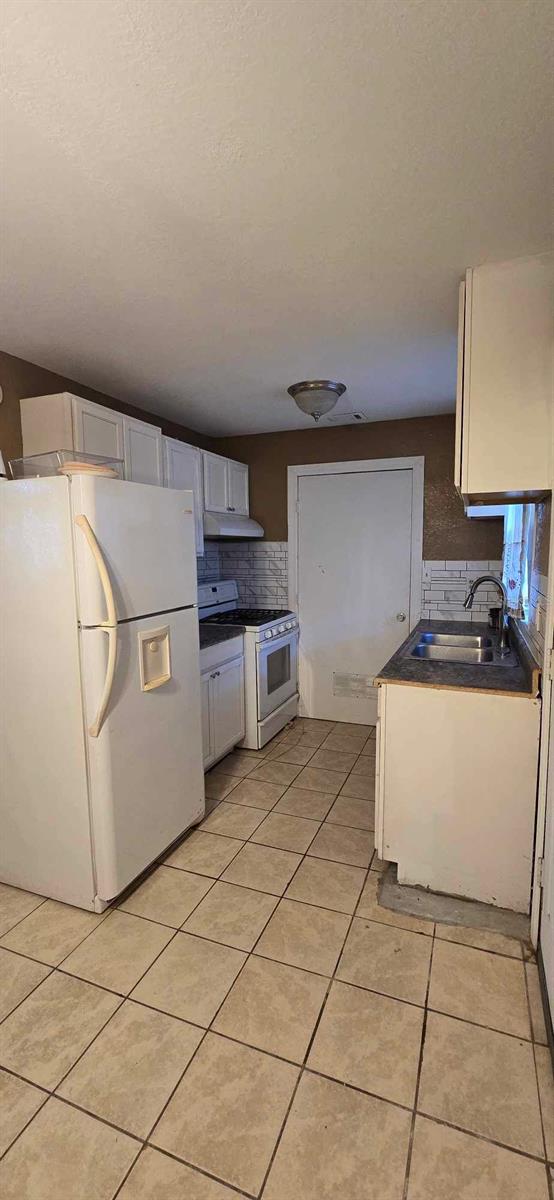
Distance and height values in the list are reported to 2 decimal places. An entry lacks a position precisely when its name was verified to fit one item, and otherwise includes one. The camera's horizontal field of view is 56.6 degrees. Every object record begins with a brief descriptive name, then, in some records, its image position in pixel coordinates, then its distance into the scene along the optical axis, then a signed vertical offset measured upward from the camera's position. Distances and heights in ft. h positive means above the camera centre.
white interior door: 12.21 -0.73
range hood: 11.23 +0.64
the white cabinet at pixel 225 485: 11.56 +1.64
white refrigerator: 5.89 -1.54
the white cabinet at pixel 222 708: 9.57 -3.02
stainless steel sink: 9.87 -1.71
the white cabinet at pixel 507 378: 5.34 +1.85
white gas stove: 11.00 -2.34
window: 7.35 -0.06
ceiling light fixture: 9.02 +2.82
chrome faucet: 8.70 -1.23
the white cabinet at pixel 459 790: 6.06 -2.94
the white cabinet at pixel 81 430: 7.51 +1.95
